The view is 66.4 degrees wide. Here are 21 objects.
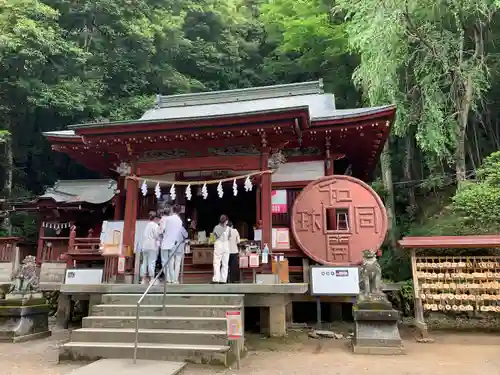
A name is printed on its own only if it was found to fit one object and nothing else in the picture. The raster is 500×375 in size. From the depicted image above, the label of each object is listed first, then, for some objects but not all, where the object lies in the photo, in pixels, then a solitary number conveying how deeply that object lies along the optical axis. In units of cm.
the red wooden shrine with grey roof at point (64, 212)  1480
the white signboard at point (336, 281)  802
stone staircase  542
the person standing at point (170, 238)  755
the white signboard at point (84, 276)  945
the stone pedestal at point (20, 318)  720
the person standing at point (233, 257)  809
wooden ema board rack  777
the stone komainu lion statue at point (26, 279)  767
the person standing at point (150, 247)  780
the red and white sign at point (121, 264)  884
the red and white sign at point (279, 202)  980
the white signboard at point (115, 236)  906
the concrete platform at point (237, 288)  688
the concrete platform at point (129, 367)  473
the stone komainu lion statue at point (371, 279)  680
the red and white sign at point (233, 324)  505
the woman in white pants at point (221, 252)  774
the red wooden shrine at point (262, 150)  843
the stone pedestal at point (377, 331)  637
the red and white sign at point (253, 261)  792
